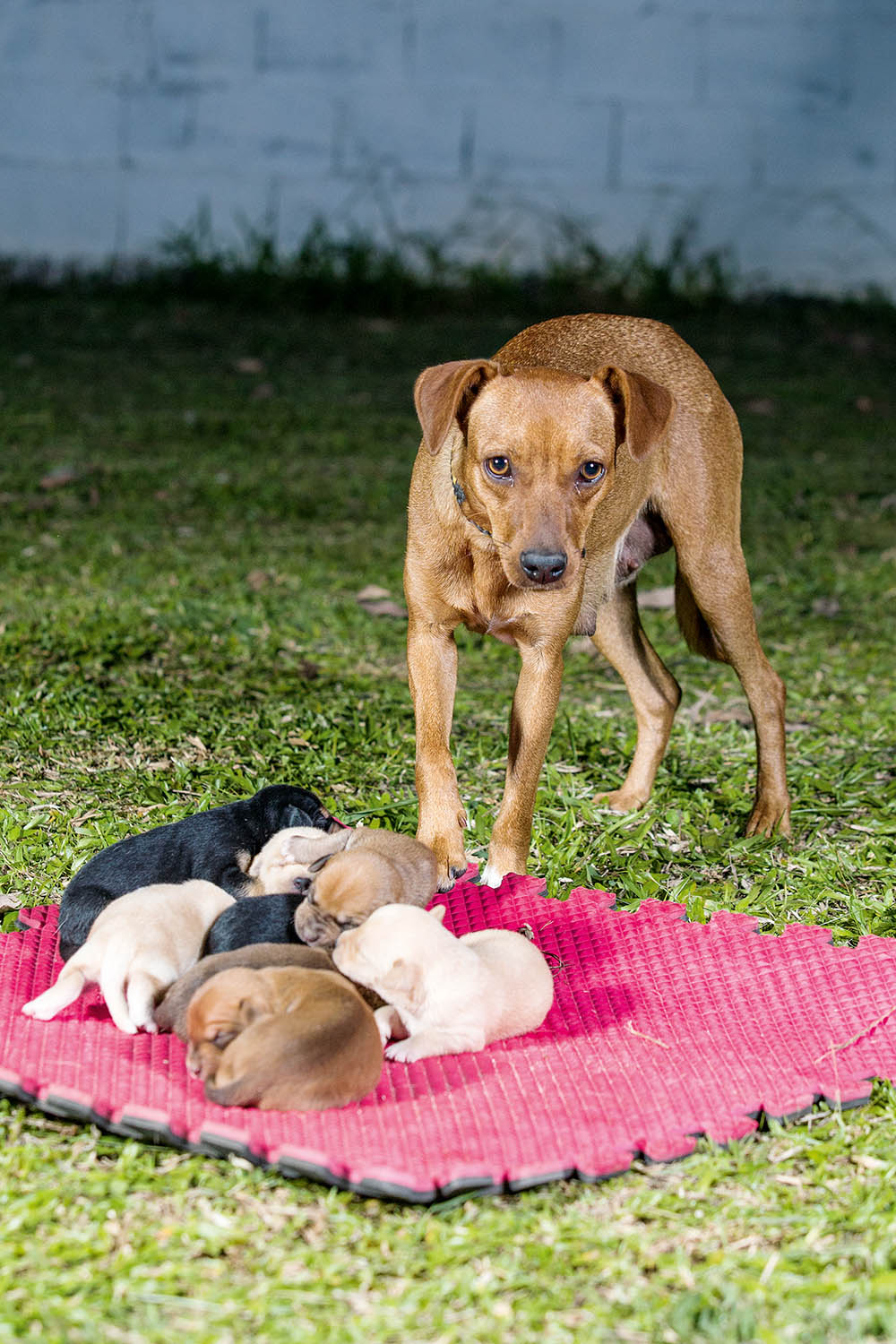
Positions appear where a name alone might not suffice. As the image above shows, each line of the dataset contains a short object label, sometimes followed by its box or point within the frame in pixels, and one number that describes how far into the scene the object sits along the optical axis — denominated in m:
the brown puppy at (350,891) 5.79
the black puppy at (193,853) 6.15
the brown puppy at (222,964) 5.42
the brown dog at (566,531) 7.07
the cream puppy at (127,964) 5.59
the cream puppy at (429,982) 5.51
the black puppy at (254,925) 5.81
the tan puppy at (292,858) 6.26
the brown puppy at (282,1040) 4.99
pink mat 4.91
